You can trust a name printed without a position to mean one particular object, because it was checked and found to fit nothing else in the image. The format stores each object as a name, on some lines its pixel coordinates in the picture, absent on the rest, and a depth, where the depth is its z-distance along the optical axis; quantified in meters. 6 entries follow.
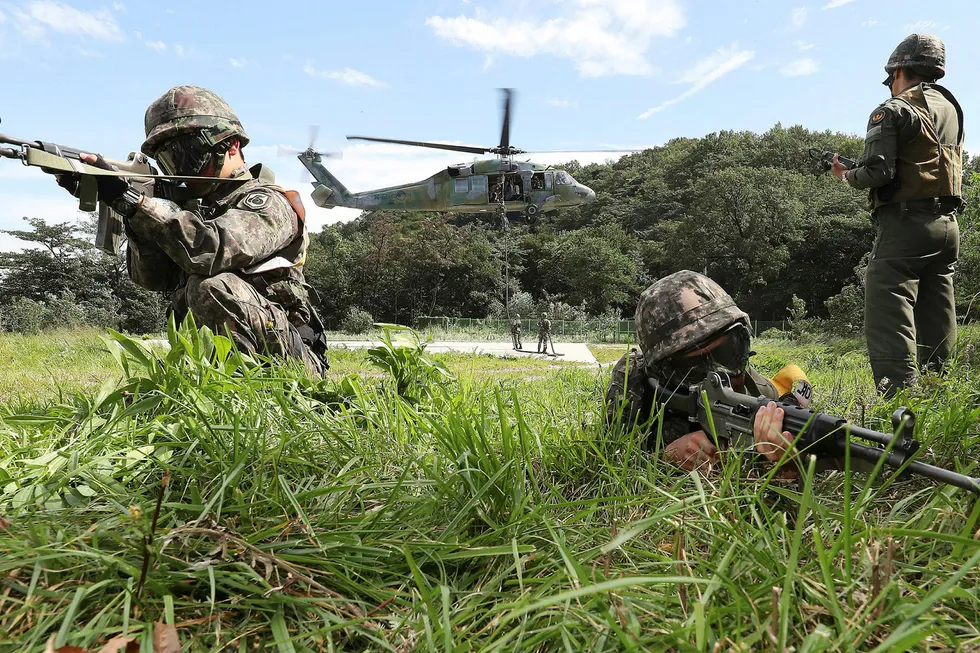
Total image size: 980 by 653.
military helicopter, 24.30
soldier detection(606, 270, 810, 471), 2.11
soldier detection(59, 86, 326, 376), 2.54
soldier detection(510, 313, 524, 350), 18.78
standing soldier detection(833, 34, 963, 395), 2.98
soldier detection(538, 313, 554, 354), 16.64
